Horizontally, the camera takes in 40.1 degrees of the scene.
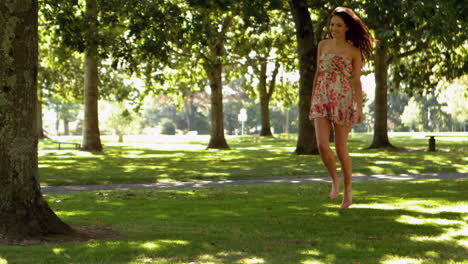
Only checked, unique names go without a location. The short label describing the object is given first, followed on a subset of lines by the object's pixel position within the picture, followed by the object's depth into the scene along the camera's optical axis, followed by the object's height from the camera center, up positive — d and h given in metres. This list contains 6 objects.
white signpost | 81.88 +1.41
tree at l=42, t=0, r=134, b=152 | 18.72 +3.25
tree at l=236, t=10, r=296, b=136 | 32.17 +4.17
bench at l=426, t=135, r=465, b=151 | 27.33 -0.80
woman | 7.50 +0.56
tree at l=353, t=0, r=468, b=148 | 15.91 +2.74
